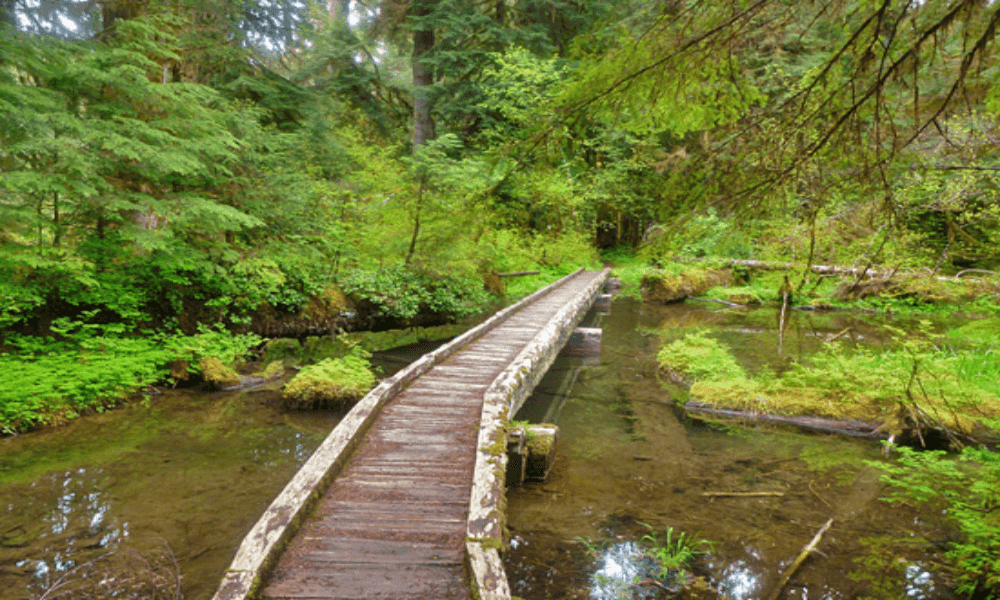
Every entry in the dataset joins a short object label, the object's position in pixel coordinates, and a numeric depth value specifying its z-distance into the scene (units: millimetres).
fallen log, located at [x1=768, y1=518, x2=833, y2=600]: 4426
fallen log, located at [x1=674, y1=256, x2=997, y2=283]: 18609
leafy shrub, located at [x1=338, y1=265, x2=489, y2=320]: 12695
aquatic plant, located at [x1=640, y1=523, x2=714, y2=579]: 4758
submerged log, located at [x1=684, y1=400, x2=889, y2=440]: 7582
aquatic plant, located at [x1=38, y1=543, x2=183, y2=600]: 4195
